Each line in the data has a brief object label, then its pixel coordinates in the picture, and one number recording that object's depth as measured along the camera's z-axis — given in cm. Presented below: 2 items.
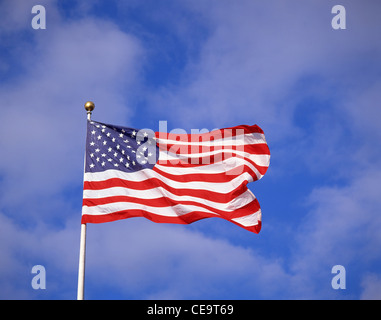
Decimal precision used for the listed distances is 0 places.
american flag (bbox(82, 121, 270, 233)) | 2189
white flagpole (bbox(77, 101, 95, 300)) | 1938
